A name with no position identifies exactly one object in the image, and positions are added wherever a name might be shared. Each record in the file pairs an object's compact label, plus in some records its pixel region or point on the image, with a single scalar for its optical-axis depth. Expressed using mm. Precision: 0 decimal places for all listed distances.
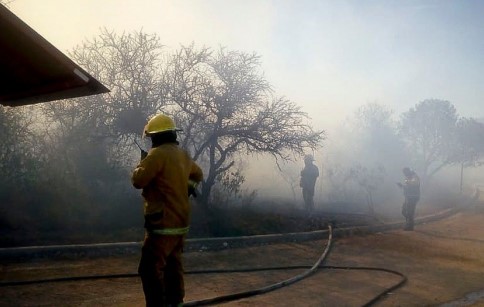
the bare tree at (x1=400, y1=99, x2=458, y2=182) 36875
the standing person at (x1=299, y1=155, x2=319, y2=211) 15344
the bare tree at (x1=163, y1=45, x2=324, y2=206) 12898
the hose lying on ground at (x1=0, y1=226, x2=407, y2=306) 5320
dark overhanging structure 3530
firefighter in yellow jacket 4082
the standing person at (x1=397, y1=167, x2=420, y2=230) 13641
